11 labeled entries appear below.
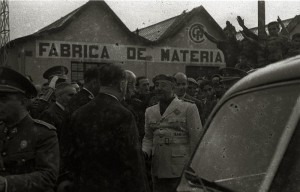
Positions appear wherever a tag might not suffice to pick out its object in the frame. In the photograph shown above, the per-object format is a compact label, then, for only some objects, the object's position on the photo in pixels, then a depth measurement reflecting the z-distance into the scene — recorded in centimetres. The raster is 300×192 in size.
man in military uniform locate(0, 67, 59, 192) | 329
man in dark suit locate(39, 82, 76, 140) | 584
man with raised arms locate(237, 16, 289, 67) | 834
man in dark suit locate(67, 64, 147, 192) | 446
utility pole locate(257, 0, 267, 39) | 1080
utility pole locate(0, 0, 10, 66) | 2543
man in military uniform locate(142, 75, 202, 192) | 607
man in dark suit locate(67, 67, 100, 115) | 571
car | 199
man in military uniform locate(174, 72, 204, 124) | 770
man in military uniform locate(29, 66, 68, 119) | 752
